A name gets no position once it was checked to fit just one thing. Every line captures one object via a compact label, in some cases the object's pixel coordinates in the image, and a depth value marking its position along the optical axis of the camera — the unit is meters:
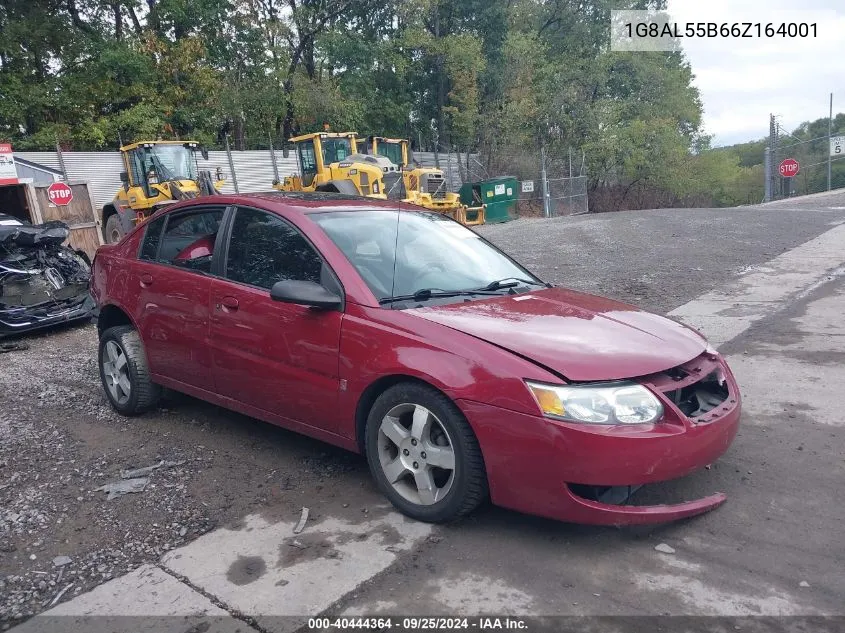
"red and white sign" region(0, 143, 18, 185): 12.73
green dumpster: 24.25
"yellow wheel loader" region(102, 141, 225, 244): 17.12
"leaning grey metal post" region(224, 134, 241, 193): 25.50
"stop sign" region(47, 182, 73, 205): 13.61
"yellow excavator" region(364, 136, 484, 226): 20.27
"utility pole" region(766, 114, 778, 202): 25.45
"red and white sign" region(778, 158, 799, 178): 30.75
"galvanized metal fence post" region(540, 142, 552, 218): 25.95
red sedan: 2.99
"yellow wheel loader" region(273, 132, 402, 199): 18.69
